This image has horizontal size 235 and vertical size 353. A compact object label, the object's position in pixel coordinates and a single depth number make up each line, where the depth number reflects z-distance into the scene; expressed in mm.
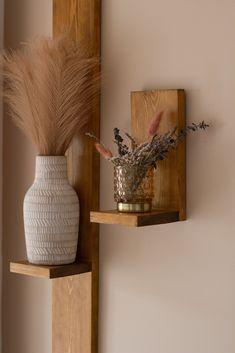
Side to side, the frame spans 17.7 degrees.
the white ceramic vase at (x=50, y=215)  1731
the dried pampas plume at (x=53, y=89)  1721
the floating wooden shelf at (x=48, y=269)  1705
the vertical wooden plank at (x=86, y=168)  1803
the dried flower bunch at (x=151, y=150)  1603
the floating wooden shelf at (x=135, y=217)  1558
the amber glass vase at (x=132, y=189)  1606
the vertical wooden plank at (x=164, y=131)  1644
